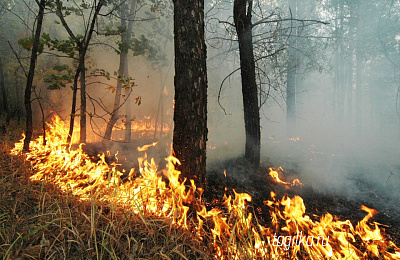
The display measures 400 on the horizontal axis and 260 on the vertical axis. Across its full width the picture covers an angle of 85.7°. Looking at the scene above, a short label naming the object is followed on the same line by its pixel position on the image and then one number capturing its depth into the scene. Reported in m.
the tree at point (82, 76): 5.42
